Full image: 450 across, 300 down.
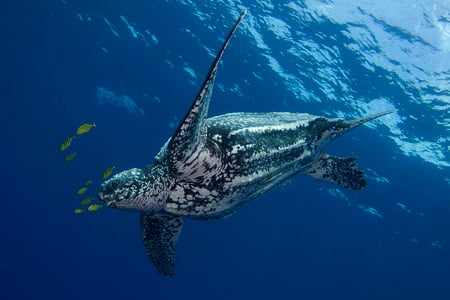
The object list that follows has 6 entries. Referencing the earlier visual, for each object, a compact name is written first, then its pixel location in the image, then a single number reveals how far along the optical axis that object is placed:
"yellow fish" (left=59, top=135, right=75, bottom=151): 6.35
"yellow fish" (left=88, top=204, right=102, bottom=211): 5.87
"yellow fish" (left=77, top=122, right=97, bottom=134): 6.32
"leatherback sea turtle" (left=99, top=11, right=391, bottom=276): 3.05
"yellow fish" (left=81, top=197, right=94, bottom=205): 6.21
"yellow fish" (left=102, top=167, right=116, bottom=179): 5.94
